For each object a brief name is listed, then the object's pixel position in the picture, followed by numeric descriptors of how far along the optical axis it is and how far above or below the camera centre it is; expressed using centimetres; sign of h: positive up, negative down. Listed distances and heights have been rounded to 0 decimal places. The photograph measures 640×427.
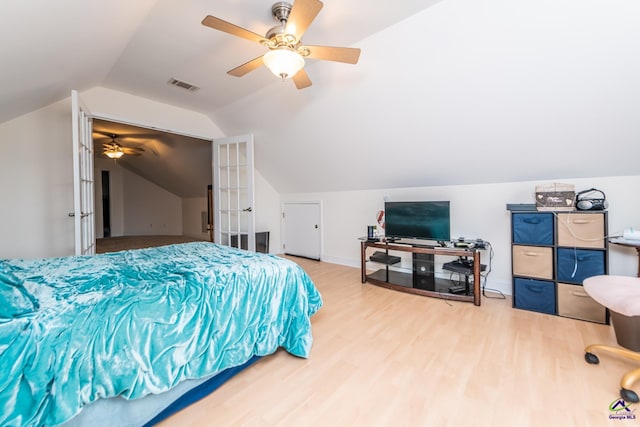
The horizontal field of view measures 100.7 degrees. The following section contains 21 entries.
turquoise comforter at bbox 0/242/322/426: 103 -55
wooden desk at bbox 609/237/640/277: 206 -28
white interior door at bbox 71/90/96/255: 251 +36
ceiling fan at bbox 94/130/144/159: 500 +132
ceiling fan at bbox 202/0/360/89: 164 +116
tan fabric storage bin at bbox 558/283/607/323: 231 -87
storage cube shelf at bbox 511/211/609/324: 231 -48
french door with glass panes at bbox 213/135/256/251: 416 +35
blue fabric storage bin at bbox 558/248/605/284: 230 -50
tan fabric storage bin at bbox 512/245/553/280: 249 -52
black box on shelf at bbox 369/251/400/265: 352 -66
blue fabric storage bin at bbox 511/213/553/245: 248 -19
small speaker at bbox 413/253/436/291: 333 -78
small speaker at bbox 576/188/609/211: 233 +5
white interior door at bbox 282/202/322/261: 487 -34
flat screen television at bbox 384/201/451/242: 315 -13
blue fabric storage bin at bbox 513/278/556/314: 249 -84
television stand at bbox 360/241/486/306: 280 -85
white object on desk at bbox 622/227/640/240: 215 -23
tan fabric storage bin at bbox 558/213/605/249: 229 -20
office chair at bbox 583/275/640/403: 148 -60
